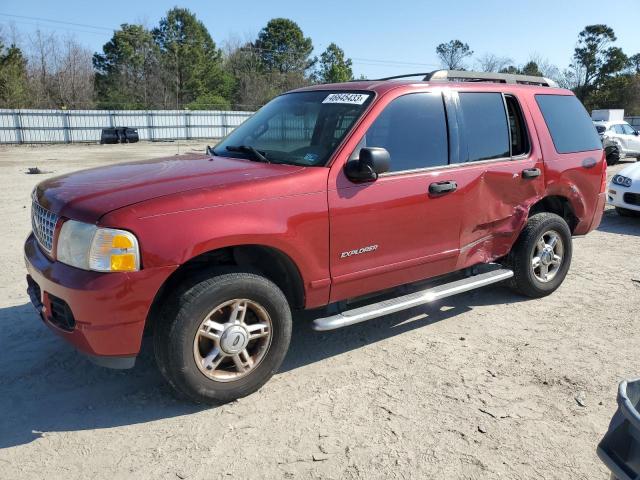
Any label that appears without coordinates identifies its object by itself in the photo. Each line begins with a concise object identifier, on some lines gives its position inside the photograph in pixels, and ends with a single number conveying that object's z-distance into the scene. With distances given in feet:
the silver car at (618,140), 62.08
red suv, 9.61
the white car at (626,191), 28.89
